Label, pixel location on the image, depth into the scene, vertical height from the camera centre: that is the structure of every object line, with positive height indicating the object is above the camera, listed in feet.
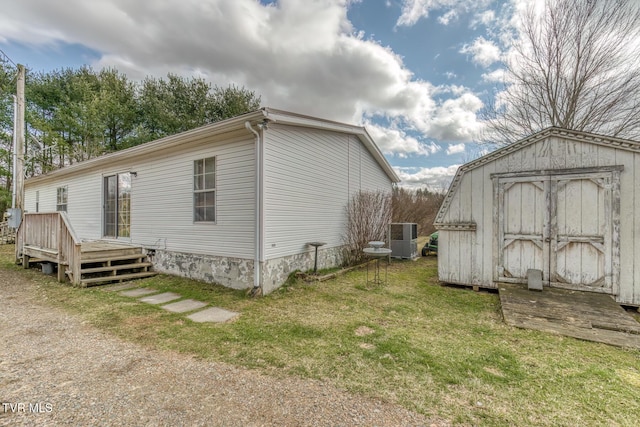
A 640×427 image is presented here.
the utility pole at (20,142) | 28.17 +7.86
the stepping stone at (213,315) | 13.97 -5.66
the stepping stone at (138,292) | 18.17 -5.67
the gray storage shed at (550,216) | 15.24 -0.13
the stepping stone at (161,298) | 16.88 -5.67
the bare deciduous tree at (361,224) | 28.89 -1.12
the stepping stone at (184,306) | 15.43 -5.66
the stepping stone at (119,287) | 19.40 -5.65
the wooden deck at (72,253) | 20.38 -3.46
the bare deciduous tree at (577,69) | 28.89 +17.81
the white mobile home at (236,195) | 18.52 +1.63
